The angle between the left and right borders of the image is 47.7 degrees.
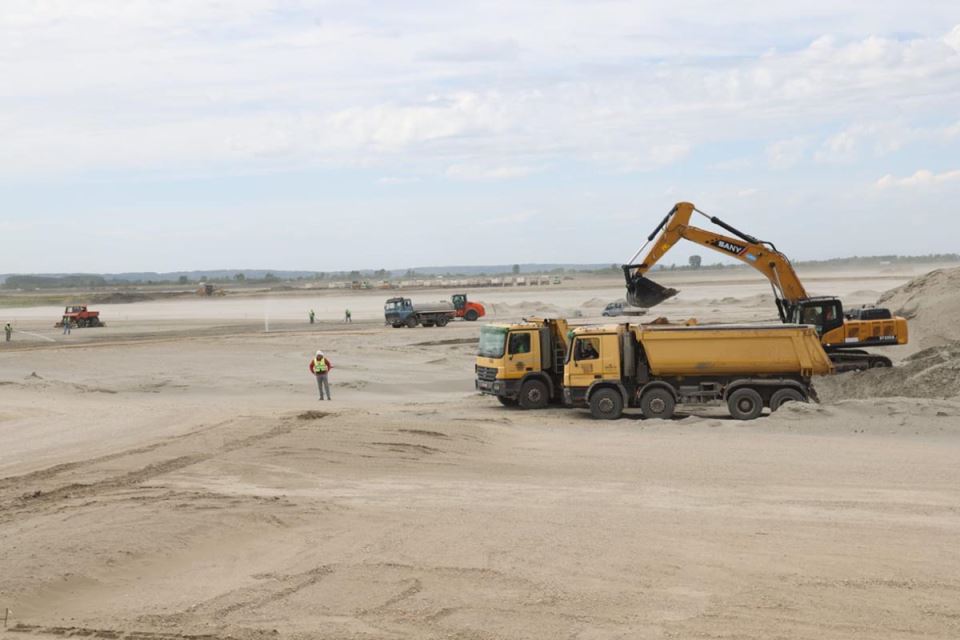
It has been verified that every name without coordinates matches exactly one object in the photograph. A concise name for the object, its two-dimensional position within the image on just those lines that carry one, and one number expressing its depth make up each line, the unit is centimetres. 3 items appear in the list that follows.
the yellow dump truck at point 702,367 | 2322
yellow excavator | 2872
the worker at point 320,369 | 2886
